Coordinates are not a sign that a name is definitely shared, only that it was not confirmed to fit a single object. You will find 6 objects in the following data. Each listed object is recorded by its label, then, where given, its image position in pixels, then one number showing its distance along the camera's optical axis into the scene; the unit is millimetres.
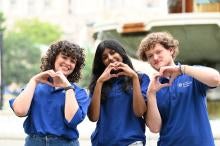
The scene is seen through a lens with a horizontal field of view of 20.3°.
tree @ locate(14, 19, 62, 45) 45125
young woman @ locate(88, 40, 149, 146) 4078
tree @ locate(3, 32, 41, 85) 41938
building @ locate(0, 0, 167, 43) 66750
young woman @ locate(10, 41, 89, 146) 4137
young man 3932
